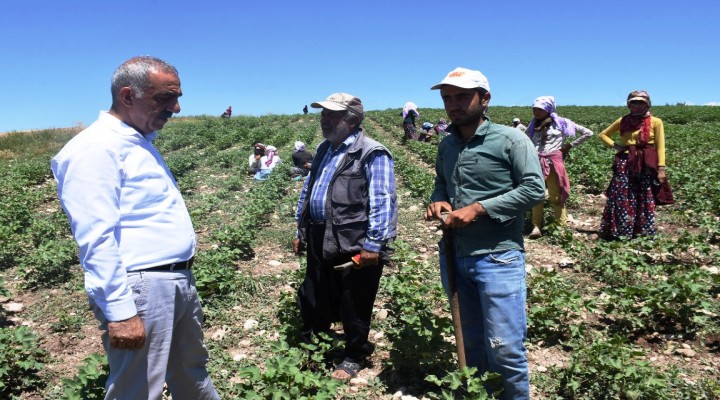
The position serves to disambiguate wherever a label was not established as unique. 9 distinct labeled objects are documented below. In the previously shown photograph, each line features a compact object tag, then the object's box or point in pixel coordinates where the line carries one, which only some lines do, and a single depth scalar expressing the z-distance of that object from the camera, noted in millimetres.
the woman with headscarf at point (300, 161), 11570
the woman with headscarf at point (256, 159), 12418
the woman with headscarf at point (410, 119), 18031
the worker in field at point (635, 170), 5625
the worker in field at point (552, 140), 6109
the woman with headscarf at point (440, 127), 18259
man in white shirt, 1906
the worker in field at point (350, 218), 3156
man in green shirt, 2365
